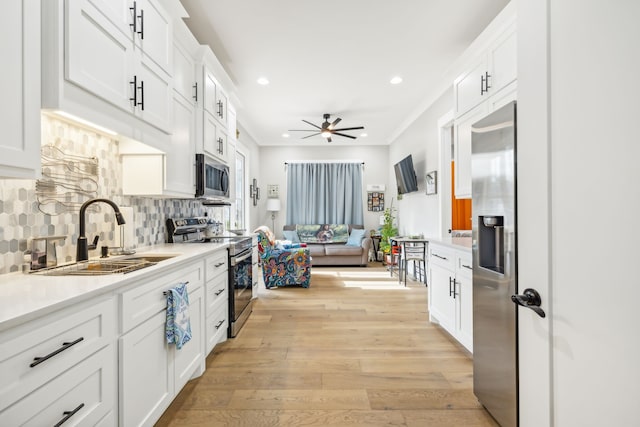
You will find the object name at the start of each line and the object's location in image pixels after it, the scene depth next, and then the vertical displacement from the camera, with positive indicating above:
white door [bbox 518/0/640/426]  0.73 +0.02
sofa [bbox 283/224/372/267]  6.43 -0.64
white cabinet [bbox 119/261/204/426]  1.29 -0.69
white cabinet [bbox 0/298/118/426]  0.83 -0.49
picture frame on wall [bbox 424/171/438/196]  4.61 +0.48
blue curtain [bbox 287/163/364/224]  7.50 +0.53
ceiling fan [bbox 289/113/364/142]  5.14 +1.47
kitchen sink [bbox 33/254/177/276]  1.44 -0.28
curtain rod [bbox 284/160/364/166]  7.52 +1.30
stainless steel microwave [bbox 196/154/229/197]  2.77 +0.36
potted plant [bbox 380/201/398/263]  6.45 -0.42
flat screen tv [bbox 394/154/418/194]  5.40 +0.69
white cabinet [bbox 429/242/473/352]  2.42 -0.70
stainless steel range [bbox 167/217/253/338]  2.79 -0.44
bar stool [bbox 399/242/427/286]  4.75 -0.65
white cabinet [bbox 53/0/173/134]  1.30 +0.83
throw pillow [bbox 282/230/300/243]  7.00 -0.52
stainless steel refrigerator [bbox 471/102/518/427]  1.50 -0.28
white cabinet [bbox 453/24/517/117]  2.11 +1.11
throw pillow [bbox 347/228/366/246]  6.68 -0.53
